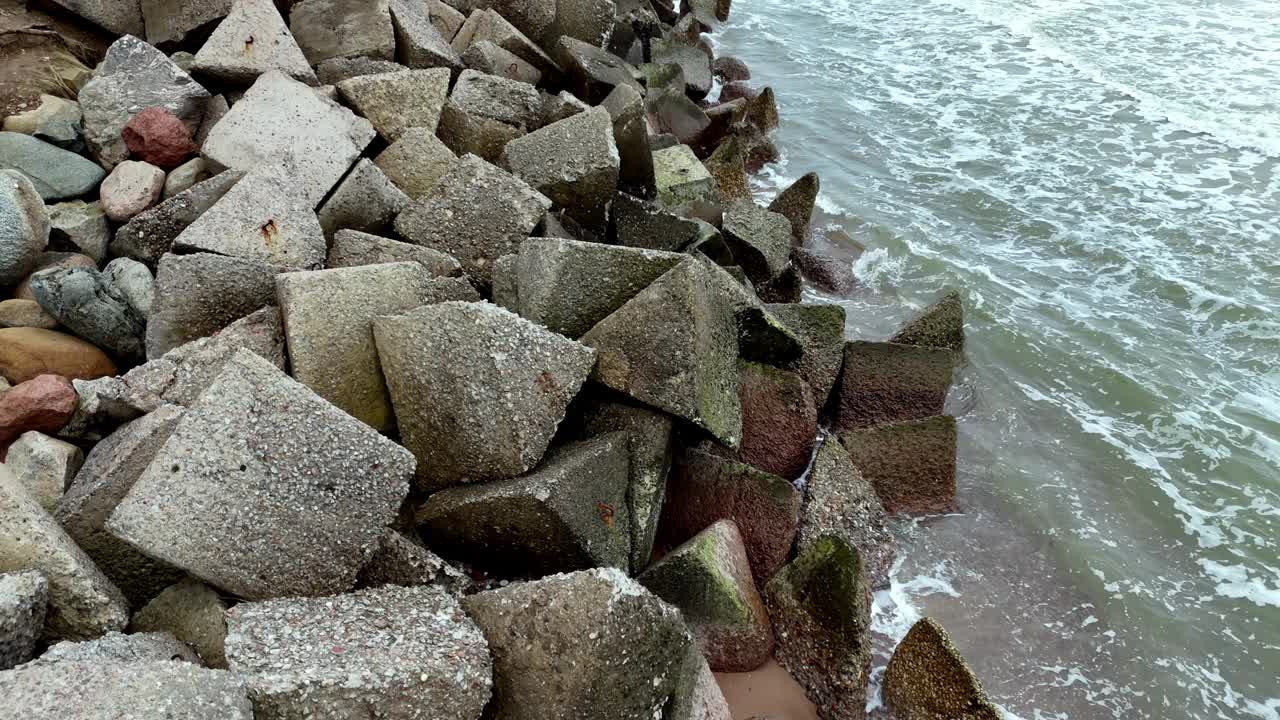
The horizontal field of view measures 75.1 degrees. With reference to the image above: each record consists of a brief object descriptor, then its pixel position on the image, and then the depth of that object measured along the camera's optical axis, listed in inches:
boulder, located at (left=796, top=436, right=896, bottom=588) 132.5
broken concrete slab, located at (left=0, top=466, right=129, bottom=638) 82.1
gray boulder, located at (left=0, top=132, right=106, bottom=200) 143.0
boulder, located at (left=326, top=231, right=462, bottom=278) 131.8
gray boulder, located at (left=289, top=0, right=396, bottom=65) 188.7
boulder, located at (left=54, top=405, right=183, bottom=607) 92.7
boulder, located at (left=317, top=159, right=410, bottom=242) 145.8
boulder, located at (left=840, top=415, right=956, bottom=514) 147.1
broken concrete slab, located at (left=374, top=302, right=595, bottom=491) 106.0
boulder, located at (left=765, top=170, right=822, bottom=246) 224.2
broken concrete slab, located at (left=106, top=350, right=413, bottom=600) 84.9
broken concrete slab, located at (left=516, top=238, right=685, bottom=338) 124.3
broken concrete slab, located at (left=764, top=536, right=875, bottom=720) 110.4
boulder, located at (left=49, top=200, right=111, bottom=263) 135.6
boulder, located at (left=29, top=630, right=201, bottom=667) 70.7
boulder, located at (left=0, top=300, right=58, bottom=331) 119.5
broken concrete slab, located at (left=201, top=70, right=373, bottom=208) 146.3
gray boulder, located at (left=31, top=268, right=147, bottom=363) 116.6
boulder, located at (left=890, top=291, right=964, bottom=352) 174.2
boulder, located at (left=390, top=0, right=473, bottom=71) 194.7
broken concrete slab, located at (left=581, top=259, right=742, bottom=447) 115.5
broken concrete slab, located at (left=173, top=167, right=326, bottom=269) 125.6
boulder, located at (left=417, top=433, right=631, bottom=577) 101.2
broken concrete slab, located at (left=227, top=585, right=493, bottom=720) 73.5
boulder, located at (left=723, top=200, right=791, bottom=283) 190.5
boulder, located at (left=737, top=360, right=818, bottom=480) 143.2
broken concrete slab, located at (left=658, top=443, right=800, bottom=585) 126.6
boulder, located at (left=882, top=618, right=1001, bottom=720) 105.1
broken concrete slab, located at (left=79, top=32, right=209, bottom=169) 152.4
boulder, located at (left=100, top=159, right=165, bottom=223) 140.4
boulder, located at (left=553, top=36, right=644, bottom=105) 231.9
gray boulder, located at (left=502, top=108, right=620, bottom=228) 164.6
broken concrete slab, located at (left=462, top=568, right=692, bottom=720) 77.9
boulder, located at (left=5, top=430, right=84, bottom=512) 99.2
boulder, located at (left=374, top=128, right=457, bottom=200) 159.5
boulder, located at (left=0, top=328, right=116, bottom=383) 113.7
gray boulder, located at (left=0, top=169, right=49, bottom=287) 123.2
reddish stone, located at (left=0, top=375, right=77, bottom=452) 104.9
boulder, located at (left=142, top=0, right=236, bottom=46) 180.1
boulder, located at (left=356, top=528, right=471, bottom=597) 96.0
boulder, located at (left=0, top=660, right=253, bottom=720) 64.7
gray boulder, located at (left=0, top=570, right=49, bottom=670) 74.2
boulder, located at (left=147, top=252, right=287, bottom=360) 117.9
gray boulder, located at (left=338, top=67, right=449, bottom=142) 169.2
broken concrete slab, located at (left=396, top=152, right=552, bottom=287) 141.0
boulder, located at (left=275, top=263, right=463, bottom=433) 110.7
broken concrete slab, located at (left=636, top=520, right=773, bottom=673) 109.5
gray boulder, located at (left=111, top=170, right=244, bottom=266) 134.8
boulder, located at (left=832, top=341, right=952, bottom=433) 159.0
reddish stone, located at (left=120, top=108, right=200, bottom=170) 149.9
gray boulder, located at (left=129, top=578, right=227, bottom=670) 84.2
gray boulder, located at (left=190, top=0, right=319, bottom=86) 167.2
